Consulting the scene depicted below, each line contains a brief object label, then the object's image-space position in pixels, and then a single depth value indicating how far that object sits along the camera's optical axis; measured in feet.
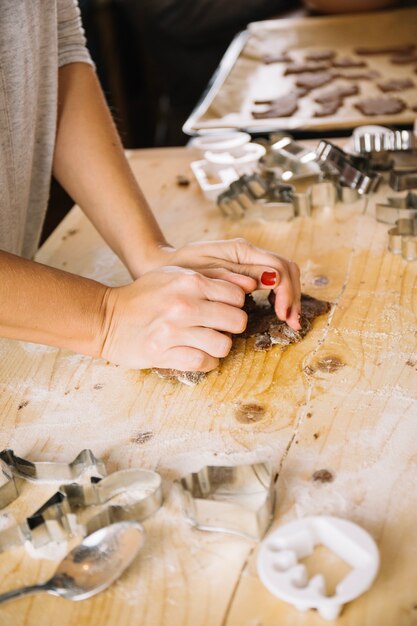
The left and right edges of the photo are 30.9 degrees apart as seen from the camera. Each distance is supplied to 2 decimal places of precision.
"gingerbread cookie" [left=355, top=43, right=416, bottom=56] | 9.86
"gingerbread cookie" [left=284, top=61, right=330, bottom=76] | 9.50
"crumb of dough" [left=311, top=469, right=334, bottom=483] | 3.09
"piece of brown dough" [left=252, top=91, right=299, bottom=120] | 8.05
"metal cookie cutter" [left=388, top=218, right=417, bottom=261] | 4.70
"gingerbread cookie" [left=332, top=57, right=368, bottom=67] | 9.50
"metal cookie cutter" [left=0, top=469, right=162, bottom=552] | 2.96
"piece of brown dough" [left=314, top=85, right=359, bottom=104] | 8.36
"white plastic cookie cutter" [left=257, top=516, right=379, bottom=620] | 2.49
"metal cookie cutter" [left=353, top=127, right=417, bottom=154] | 5.93
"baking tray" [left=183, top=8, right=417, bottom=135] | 7.86
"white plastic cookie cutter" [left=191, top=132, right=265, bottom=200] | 6.05
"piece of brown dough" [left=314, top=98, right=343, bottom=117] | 7.98
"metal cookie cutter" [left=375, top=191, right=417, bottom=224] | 5.01
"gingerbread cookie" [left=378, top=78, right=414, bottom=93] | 8.55
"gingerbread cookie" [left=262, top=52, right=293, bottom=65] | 9.92
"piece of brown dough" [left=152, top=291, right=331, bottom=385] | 3.84
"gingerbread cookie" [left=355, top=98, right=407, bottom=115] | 7.76
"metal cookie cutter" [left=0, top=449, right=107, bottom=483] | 3.26
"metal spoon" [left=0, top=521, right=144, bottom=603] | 2.69
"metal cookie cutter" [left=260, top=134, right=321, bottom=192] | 5.72
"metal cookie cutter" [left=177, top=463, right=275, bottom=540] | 2.85
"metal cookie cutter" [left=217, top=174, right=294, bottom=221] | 5.40
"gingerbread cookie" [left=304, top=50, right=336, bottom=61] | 9.90
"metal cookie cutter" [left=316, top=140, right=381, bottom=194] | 5.48
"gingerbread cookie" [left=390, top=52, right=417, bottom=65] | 9.48
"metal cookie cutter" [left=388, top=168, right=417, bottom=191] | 5.54
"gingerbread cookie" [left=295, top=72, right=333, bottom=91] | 8.91
